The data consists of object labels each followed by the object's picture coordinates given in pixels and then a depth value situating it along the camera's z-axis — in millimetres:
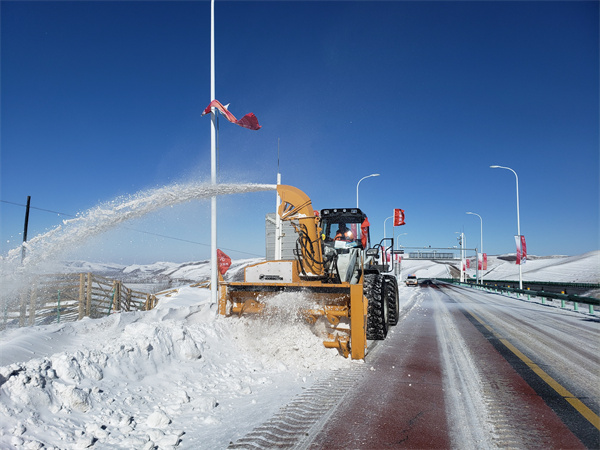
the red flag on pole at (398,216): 24280
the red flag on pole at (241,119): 9697
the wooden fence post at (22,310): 8586
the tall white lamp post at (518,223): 27550
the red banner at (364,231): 8648
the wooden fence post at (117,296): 12695
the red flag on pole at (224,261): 14609
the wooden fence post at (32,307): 8914
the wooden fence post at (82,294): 10302
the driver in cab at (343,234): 7951
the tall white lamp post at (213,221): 9188
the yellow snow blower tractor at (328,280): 6152
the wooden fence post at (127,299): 14710
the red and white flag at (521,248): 26656
